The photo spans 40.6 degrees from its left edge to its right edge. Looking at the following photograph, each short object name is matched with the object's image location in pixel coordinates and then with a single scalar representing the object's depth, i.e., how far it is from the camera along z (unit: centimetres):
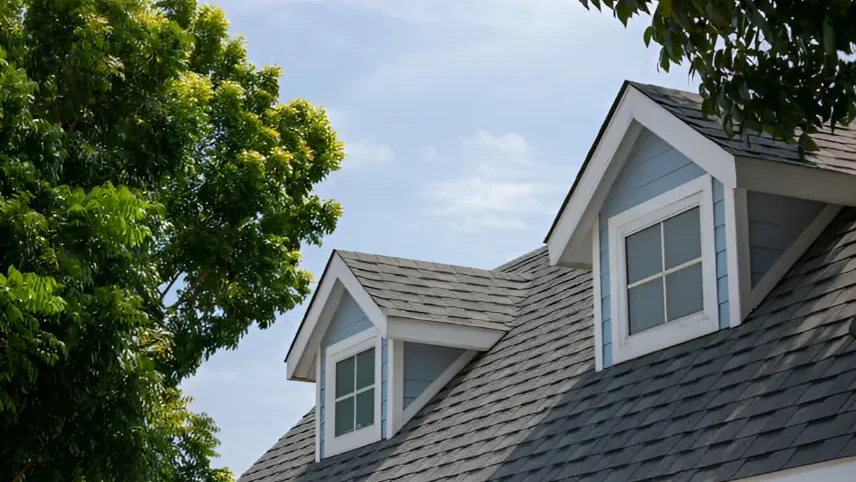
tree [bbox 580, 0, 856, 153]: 552
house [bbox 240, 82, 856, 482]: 680
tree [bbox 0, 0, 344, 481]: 1023
